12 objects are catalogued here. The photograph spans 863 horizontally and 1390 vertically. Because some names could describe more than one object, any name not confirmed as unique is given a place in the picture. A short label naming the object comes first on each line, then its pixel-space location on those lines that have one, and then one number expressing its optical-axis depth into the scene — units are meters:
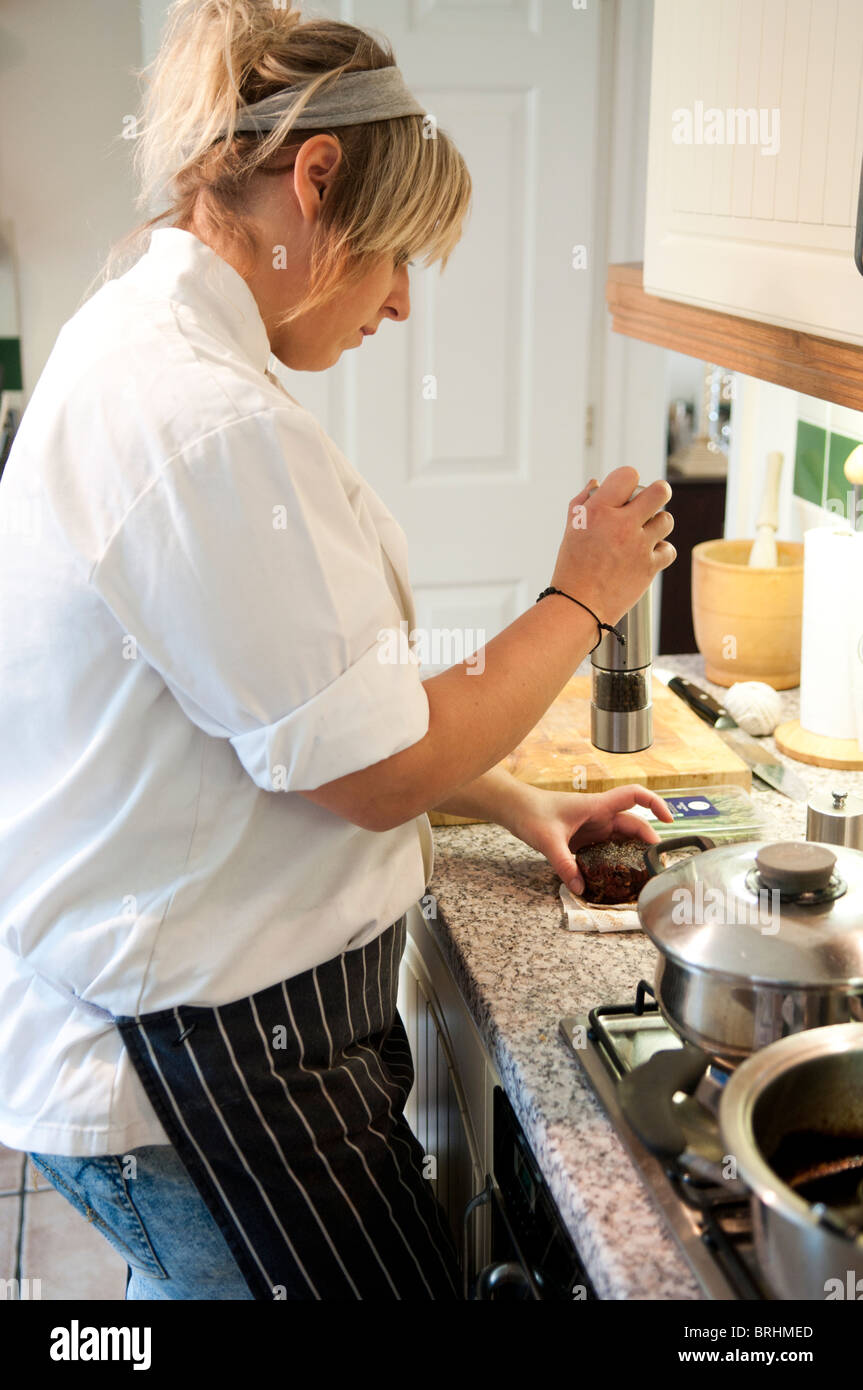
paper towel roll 1.54
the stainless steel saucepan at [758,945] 0.83
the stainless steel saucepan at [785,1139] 0.64
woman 0.84
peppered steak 1.23
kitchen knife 1.50
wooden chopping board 1.45
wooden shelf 1.09
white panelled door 2.65
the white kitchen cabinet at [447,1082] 1.21
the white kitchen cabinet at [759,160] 1.05
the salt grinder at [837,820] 1.20
